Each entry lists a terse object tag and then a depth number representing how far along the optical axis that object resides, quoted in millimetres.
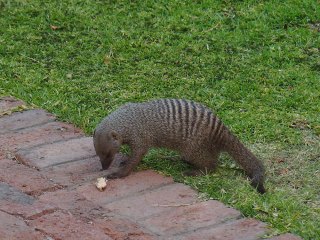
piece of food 8250
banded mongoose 8695
